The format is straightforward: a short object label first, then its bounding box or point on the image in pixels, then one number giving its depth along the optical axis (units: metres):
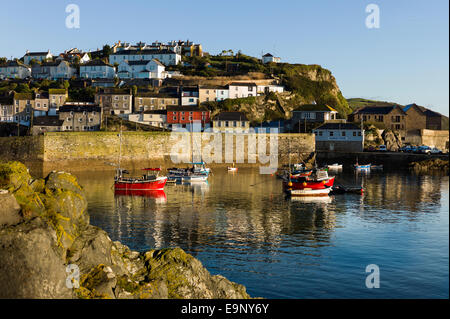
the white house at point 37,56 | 133.75
